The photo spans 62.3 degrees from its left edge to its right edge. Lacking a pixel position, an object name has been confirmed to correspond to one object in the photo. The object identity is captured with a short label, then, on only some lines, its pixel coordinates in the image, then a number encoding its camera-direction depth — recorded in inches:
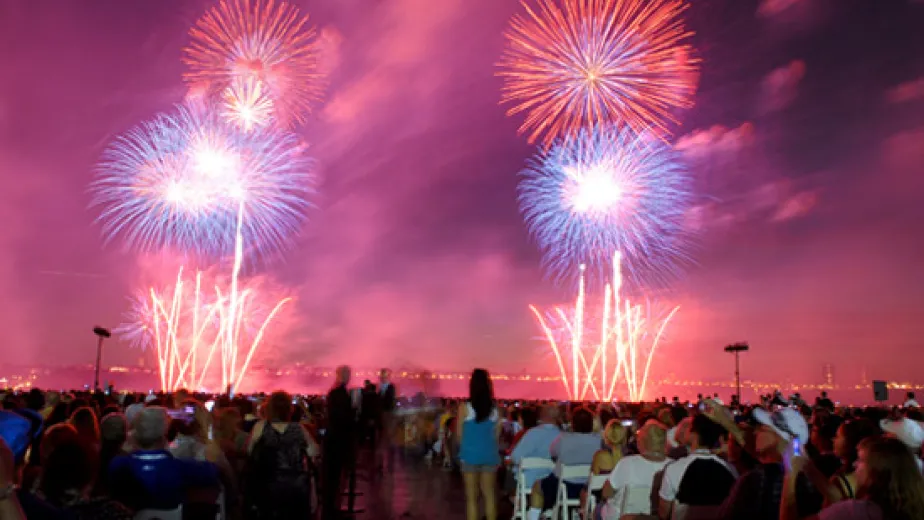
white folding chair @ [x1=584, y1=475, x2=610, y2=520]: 315.9
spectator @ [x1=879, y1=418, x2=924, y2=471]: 354.9
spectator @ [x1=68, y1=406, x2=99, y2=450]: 259.6
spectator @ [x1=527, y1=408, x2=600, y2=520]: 341.4
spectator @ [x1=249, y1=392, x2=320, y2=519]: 265.9
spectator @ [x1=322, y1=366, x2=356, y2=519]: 458.3
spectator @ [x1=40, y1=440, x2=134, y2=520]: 156.8
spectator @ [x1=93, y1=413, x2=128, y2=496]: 256.4
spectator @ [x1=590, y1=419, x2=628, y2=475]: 318.3
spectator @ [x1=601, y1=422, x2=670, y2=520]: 266.7
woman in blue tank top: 337.7
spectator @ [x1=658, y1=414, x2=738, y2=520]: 219.0
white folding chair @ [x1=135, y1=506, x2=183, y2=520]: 213.0
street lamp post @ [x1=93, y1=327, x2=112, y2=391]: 1131.0
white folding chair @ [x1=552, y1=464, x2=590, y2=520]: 339.9
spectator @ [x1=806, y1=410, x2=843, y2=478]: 255.3
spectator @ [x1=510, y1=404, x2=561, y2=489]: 362.6
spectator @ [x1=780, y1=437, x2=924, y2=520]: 162.9
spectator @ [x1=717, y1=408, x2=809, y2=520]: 202.8
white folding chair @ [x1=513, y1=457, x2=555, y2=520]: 358.6
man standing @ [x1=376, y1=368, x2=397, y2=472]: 606.1
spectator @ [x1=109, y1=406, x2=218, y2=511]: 212.4
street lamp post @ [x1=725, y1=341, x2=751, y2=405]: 1218.0
